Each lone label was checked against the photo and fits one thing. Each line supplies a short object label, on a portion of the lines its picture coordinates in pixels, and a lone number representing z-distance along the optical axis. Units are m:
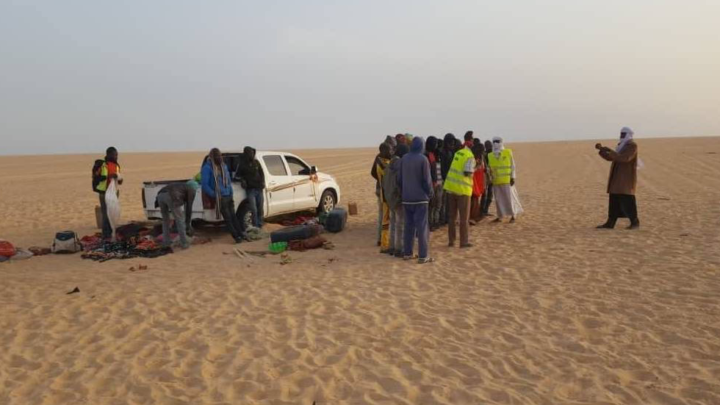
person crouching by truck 9.72
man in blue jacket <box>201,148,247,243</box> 10.16
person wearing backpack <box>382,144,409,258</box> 8.75
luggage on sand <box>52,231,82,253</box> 9.77
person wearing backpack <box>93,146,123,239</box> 10.27
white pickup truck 10.83
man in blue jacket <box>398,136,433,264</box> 8.38
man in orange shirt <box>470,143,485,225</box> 11.26
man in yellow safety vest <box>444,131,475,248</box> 9.20
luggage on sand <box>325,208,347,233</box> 11.38
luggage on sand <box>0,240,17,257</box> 9.30
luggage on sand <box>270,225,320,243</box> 10.01
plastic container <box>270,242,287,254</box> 9.59
